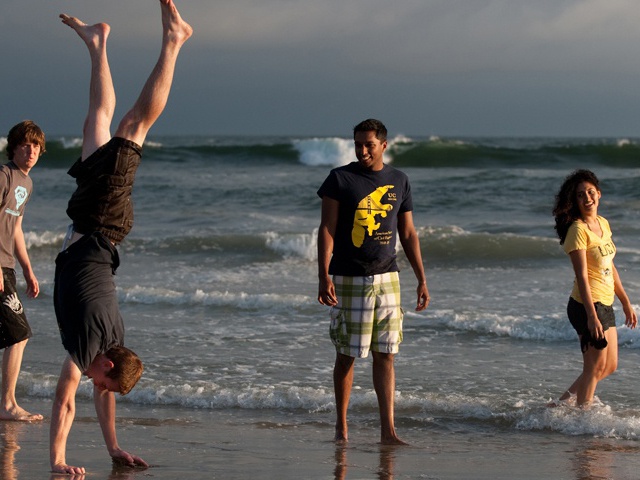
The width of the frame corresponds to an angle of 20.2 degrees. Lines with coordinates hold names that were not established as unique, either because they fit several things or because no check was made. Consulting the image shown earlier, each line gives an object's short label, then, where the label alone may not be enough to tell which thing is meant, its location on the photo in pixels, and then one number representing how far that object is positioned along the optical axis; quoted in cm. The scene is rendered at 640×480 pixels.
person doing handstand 785
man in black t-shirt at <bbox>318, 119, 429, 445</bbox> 992
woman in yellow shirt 1060
